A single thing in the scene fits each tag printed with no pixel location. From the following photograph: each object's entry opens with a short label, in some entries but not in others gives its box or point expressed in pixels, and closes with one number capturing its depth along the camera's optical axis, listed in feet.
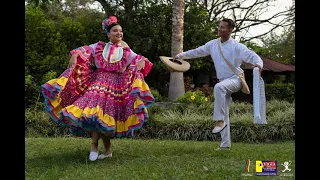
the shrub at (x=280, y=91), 52.06
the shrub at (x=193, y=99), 36.29
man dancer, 19.63
